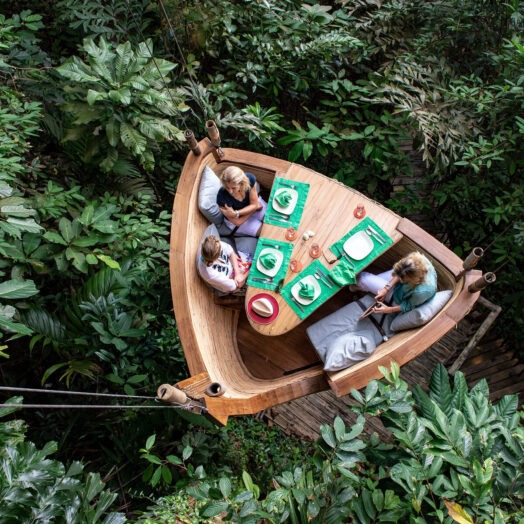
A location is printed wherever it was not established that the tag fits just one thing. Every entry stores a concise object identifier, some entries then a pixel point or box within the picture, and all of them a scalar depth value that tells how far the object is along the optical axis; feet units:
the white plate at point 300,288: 9.53
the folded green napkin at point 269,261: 9.77
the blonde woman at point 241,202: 9.77
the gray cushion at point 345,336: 8.98
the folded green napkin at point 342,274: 9.59
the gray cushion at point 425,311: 8.76
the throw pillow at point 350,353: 8.95
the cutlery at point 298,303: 9.57
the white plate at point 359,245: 9.66
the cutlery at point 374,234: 9.66
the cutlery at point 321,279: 9.66
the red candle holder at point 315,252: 9.82
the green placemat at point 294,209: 10.18
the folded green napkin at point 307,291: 9.47
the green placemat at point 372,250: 9.62
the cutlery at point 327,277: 9.68
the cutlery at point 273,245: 10.02
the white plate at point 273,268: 9.80
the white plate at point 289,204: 10.18
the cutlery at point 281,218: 10.19
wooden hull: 8.38
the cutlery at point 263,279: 9.80
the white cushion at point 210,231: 10.53
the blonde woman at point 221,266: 9.07
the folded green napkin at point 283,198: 10.13
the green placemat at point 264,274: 9.78
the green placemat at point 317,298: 9.55
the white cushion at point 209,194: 10.52
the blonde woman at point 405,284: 8.52
